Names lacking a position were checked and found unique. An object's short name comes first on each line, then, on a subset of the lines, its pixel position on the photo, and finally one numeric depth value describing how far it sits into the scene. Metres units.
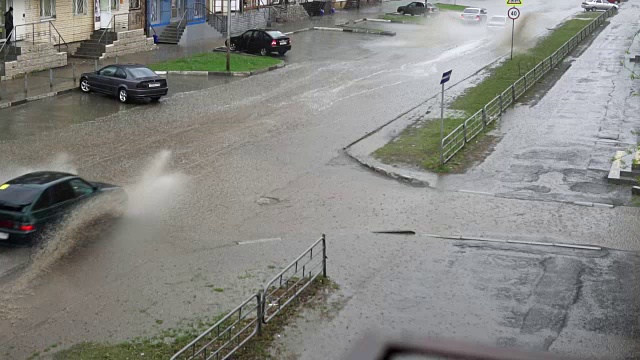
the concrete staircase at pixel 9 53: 32.87
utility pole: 36.66
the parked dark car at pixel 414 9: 68.19
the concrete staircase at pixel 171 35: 45.44
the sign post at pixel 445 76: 22.91
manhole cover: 19.19
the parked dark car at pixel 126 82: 29.36
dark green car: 14.98
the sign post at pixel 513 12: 40.43
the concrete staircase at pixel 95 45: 38.84
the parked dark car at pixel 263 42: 42.59
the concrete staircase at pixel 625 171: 21.16
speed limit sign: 40.39
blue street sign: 22.94
